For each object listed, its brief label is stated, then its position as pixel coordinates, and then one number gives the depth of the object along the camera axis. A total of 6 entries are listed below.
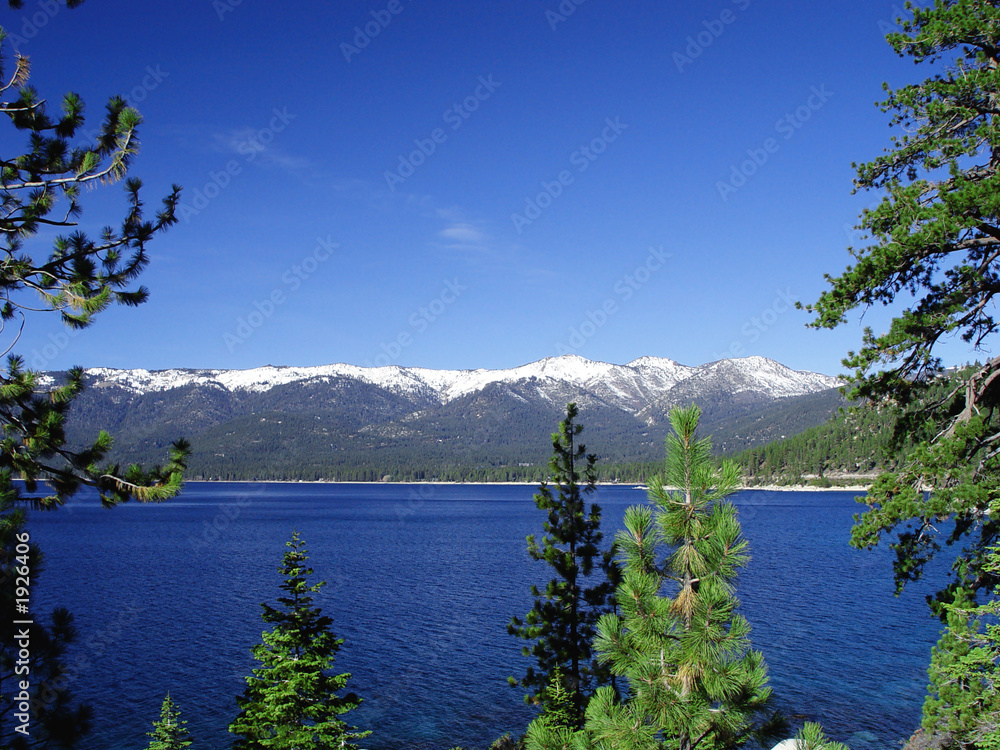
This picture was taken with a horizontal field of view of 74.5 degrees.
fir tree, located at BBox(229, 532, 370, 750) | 16.06
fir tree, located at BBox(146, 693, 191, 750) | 18.50
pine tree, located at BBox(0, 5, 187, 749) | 6.50
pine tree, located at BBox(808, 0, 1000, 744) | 10.33
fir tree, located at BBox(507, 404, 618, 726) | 22.33
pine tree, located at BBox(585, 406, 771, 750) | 7.36
